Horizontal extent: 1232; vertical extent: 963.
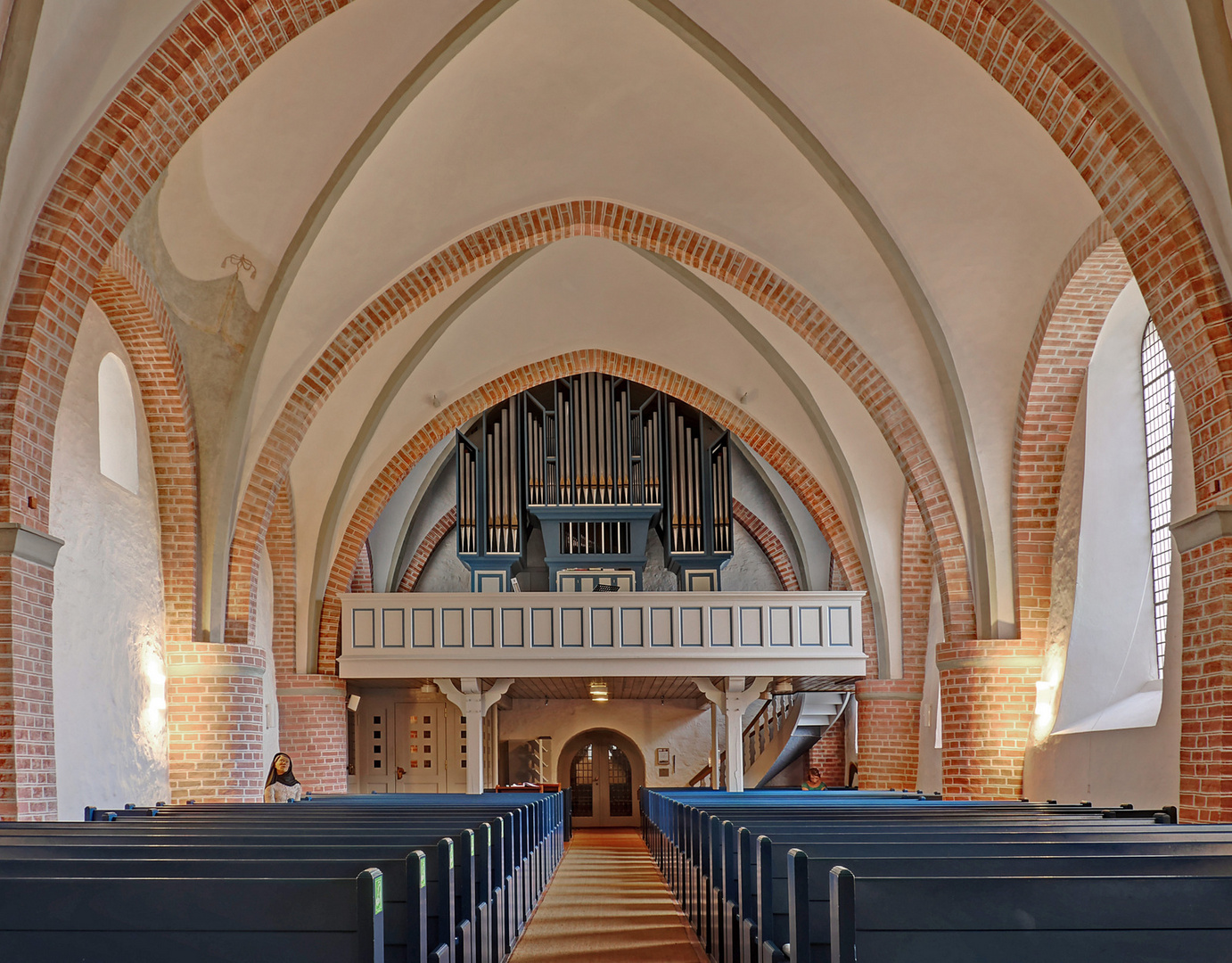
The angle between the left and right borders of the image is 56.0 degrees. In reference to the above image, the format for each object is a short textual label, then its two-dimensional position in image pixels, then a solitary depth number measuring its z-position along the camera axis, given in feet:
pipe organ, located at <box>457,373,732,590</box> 65.57
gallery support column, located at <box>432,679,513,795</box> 56.03
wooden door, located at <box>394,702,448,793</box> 71.41
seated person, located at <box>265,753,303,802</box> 39.21
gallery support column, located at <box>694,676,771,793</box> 57.16
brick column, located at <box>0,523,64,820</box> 22.02
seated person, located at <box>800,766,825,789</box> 72.28
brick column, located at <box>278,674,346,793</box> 53.83
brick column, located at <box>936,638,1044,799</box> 39.06
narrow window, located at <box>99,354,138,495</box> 35.86
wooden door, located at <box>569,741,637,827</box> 77.56
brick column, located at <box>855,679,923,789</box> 54.13
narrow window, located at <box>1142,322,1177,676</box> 35.53
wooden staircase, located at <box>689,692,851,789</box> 67.56
